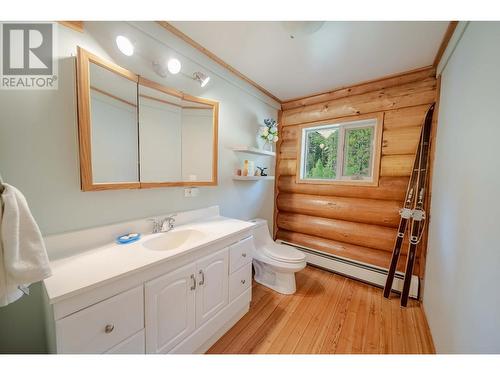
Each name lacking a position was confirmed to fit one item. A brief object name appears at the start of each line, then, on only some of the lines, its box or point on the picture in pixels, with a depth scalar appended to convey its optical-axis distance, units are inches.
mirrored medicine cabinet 44.1
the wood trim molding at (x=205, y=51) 57.3
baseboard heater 79.9
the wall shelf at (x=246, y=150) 82.8
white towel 26.5
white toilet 77.9
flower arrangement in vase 95.9
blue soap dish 48.6
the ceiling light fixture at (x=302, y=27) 48.6
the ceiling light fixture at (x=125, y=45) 48.5
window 90.4
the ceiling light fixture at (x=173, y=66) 58.0
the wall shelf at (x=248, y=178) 85.4
